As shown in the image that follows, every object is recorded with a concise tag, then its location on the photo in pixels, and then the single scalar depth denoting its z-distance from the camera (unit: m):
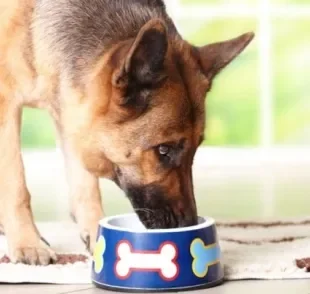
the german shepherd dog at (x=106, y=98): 2.96
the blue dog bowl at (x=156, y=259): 2.83
